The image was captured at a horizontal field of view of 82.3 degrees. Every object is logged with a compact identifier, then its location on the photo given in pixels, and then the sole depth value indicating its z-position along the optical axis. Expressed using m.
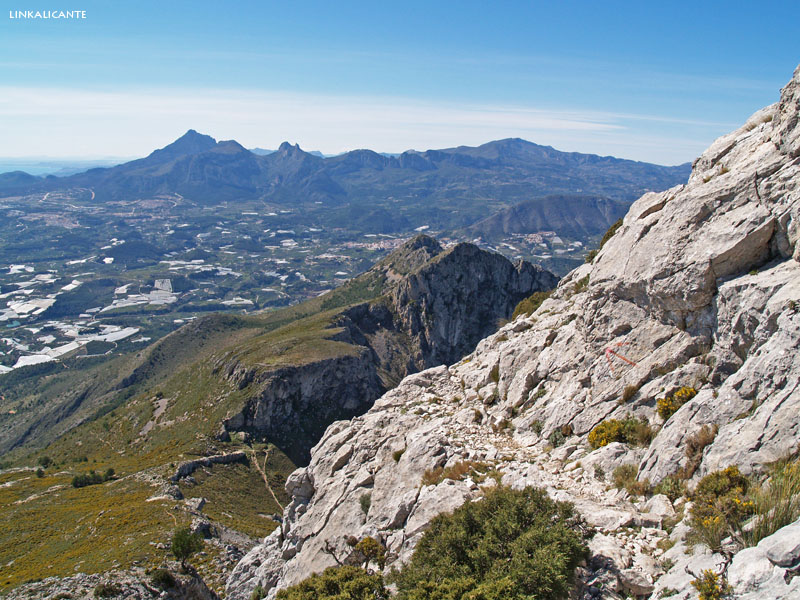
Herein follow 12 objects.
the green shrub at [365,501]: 31.50
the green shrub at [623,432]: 21.98
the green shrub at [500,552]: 15.34
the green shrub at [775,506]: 12.58
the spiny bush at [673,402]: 21.30
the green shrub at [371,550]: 25.52
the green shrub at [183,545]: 51.34
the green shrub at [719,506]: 13.48
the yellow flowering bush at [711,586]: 11.76
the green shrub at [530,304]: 53.98
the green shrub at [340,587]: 21.05
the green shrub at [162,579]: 41.53
